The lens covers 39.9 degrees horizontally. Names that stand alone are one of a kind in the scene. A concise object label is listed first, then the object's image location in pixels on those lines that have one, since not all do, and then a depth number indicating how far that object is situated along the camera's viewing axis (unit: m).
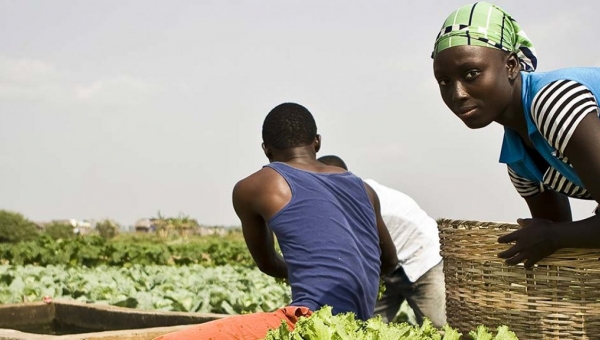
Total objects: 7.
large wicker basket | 2.46
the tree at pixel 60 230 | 28.97
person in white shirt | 5.91
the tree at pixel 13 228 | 29.20
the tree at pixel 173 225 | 32.88
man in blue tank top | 3.04
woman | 2.37
